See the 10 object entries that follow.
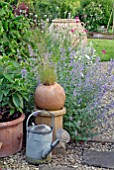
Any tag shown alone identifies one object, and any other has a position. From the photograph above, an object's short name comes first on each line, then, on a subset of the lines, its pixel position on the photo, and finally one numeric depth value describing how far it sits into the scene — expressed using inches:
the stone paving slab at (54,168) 106.7
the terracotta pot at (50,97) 112.9
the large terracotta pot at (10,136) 112.3
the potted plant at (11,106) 112.8
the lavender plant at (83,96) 122.8
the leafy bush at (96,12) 432.5
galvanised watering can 106.3
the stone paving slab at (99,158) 110.2
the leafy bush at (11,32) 168.7
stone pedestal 113.7
